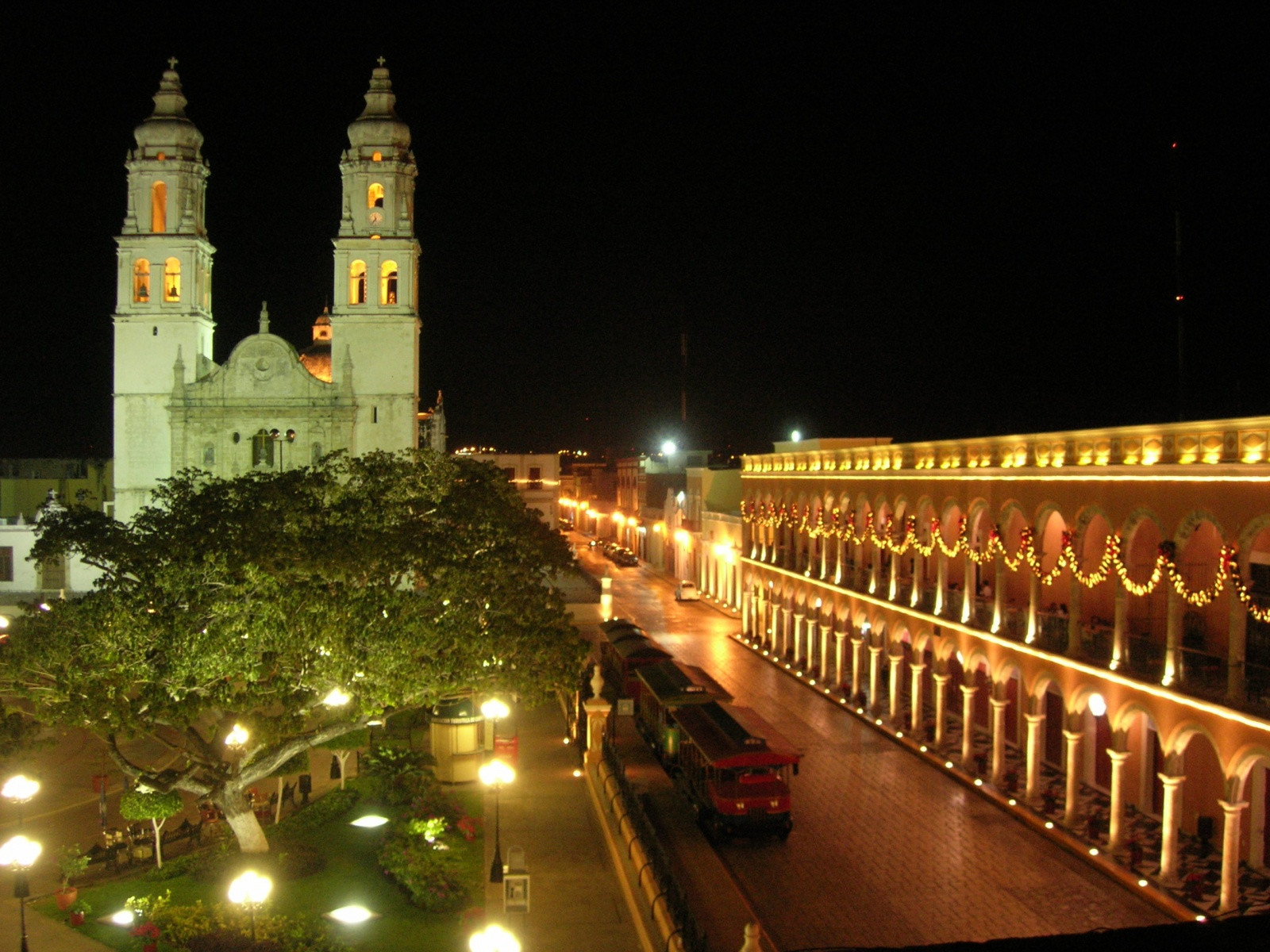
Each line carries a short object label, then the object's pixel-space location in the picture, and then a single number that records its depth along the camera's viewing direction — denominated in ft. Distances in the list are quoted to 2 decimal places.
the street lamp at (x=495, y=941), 45.88
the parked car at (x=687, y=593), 204.33
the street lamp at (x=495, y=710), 76.20
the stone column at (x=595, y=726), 85.56
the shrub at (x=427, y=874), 60.18
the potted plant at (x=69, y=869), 59.98
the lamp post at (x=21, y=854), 53.56
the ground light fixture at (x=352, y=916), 57.77
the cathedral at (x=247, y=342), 172.55
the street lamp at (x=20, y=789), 62.39
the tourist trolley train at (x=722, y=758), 71.51
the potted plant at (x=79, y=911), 58.42
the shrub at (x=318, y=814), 73.10
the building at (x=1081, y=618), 60.39
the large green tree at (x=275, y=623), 59.62
